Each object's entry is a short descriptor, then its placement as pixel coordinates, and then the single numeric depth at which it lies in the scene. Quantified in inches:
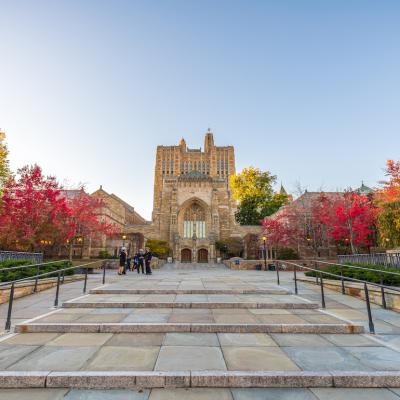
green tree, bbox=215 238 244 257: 1565.3
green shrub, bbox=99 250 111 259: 1105.3
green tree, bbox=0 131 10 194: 779.4
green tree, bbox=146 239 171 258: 1502.2
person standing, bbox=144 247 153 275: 613.9
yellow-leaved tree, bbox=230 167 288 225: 1861.5
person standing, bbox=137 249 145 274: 664.4
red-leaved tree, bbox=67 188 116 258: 898.1
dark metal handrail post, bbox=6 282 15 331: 186.3
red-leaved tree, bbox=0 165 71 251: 653.9
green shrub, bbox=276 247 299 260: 1120.9
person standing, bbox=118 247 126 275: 585.3
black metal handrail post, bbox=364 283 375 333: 181.8
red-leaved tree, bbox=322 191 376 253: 863.1
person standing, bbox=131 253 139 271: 690.3
